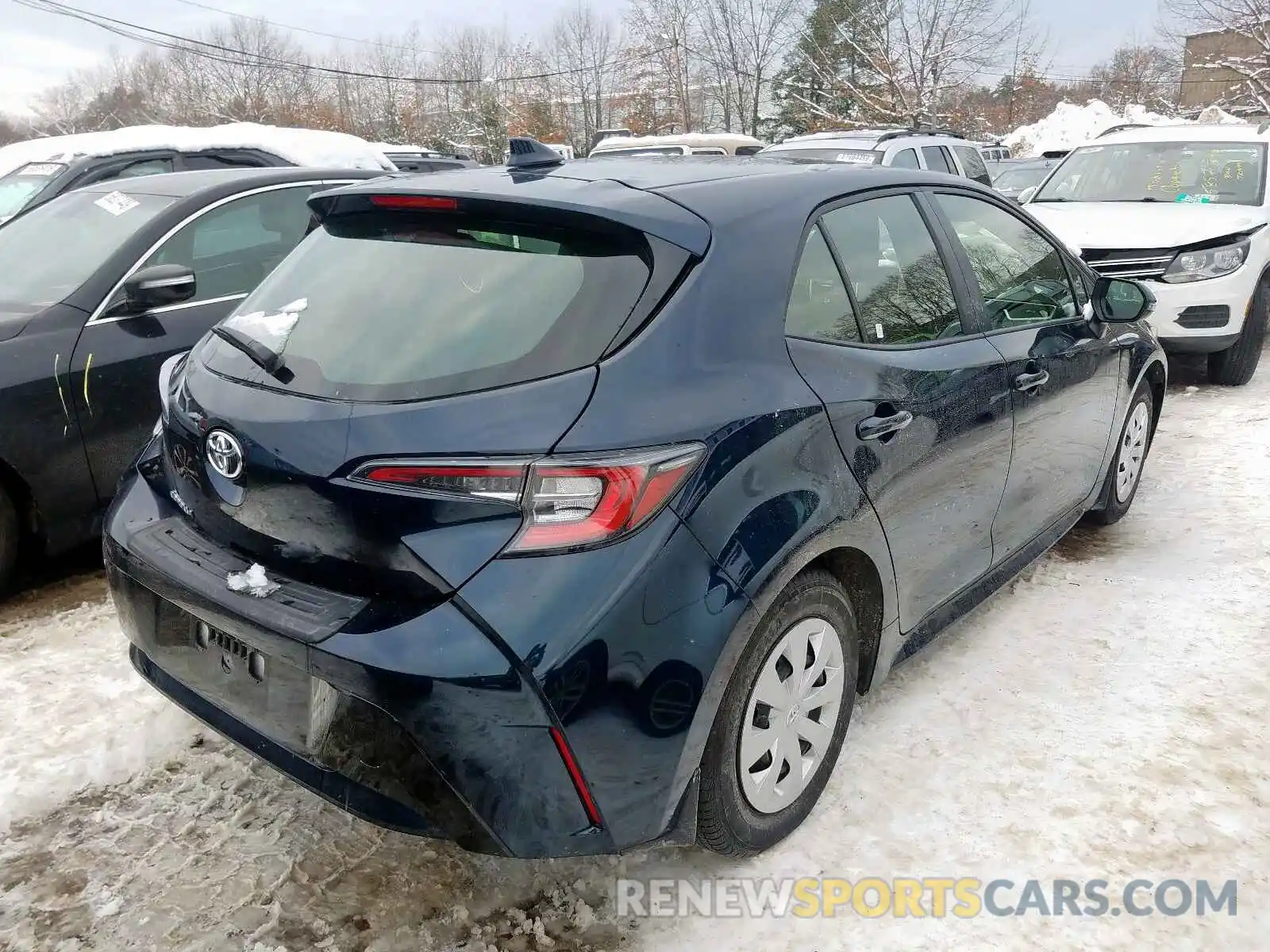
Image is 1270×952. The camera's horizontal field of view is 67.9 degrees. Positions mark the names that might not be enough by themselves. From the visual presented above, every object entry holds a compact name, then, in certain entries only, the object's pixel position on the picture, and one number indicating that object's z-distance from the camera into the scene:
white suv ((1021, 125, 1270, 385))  6.46
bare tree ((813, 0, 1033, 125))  30.61
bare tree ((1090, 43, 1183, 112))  53.53
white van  15.13
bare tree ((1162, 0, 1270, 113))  22.95
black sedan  3.63
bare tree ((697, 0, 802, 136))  42.81
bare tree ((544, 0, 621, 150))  50.28
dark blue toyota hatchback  1.82
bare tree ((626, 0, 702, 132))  43.50
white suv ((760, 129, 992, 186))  9.56
